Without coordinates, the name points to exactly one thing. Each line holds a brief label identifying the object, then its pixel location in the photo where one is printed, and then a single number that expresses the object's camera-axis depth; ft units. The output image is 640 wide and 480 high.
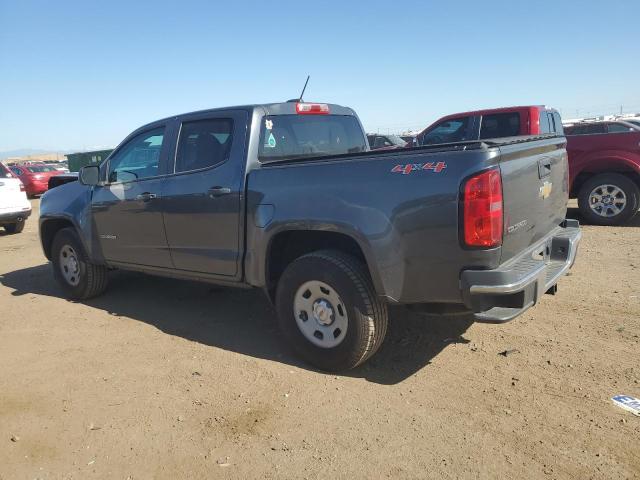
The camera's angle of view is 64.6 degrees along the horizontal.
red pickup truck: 28.04
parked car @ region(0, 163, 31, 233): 34.55
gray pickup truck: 9.66
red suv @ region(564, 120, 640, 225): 26.03
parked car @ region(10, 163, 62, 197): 64.03
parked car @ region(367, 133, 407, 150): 64.46
